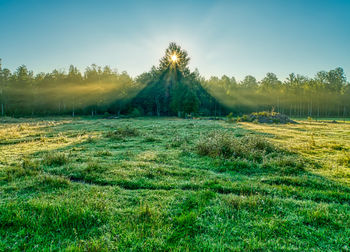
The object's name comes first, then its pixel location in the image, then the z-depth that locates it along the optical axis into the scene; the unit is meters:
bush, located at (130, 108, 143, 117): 65.53
